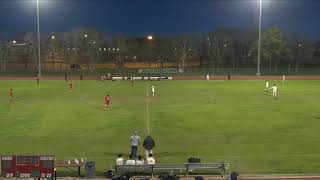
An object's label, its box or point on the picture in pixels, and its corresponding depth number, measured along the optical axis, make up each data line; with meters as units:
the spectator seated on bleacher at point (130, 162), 18.20
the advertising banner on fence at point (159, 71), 94.73
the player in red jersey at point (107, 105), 39.30
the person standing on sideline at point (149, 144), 20.89
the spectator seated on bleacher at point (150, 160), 18.53
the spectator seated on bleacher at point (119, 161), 18.39
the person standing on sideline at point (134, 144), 21.08
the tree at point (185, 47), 133.12
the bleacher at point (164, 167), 17.94
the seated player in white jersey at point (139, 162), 18.31
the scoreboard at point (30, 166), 16.39
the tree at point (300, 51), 123.25
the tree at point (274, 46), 110.69
